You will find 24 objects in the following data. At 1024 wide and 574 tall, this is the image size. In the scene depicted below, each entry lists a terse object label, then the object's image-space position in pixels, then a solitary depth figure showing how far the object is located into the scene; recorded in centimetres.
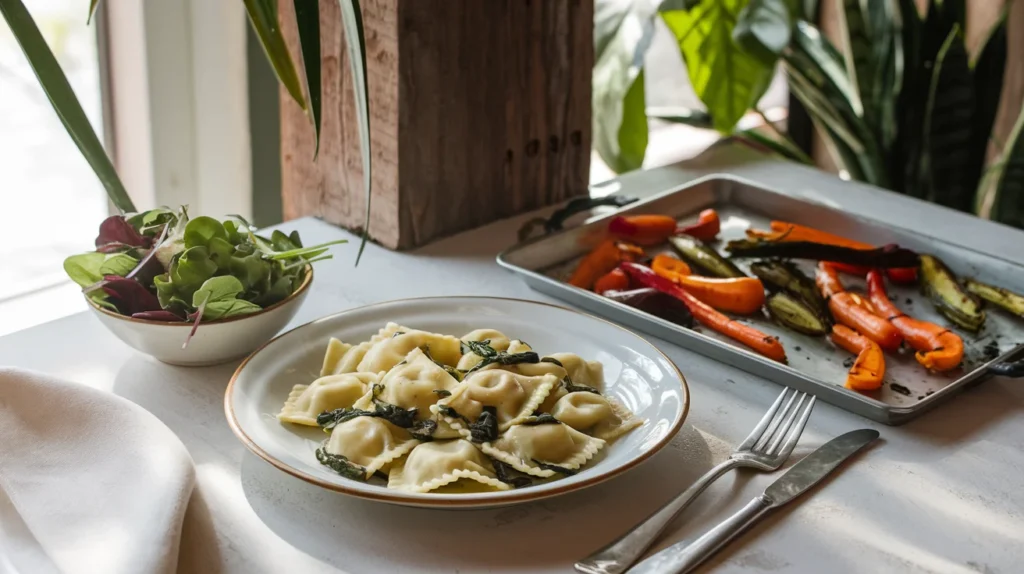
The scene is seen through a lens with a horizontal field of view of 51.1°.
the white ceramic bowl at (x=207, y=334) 96
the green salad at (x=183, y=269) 97
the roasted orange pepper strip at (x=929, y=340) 107
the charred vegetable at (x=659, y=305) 115
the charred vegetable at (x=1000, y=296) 120
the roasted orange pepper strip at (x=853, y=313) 112
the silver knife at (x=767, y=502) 76
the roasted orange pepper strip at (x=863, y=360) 103
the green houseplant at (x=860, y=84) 183
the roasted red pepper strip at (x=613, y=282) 124
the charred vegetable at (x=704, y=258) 129
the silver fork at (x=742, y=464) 77
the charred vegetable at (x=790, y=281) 121
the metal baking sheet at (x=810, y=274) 101
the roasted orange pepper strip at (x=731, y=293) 120
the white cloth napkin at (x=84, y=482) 73
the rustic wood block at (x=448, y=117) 130
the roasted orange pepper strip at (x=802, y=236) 137
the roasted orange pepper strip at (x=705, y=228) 140
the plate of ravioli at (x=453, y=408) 82
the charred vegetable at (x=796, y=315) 116
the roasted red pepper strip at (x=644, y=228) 138
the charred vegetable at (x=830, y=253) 129
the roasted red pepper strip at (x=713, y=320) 110
